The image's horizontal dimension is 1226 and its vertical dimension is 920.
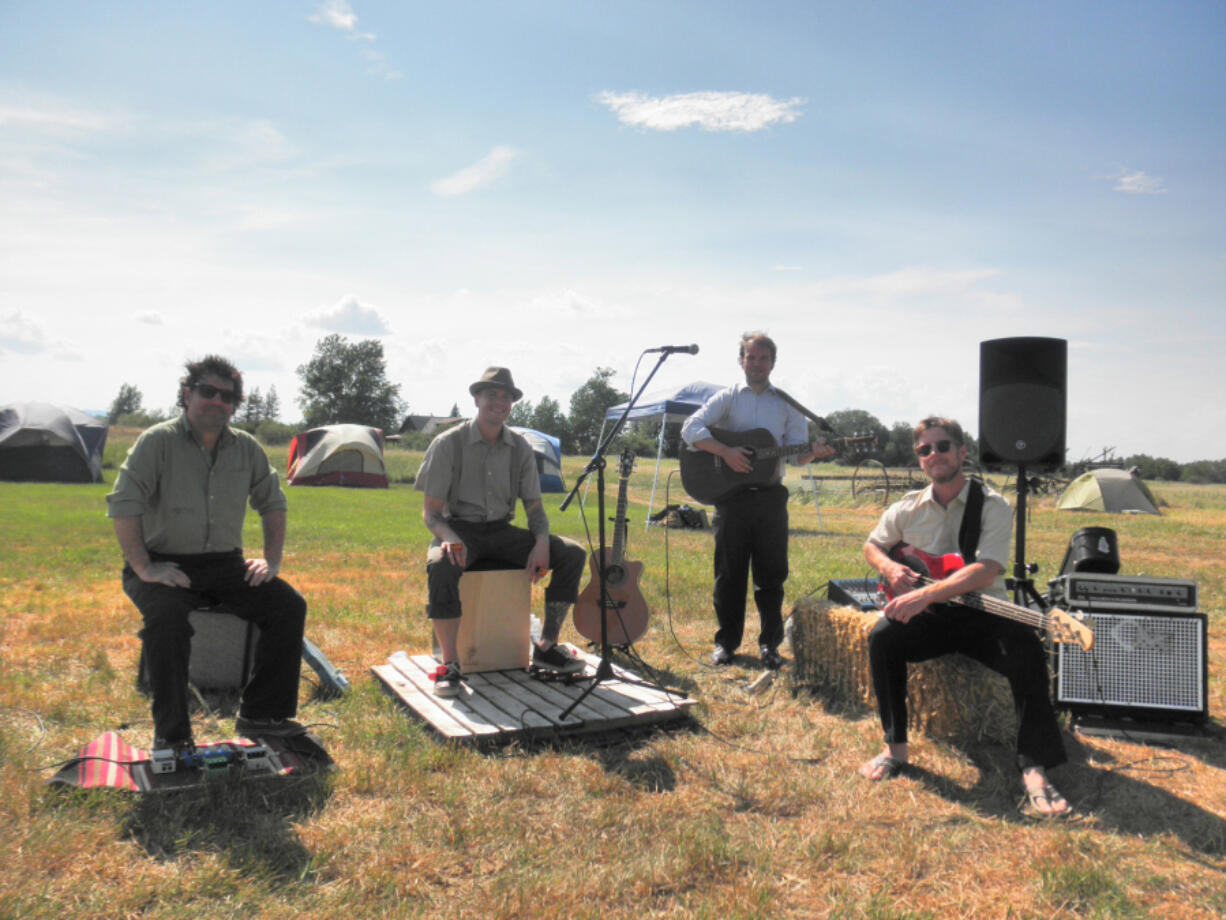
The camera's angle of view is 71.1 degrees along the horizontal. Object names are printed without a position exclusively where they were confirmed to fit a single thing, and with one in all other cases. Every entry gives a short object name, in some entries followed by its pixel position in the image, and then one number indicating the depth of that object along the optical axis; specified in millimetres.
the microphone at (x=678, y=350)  4121
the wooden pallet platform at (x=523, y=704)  3844
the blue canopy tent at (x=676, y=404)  14344
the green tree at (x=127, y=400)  93375
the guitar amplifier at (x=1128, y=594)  4090
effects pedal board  3178
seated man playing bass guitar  3494
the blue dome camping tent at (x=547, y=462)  20672
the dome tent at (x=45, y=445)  19703
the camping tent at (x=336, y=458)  23031
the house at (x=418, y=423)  83038
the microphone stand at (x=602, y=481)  4145
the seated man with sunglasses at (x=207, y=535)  3584
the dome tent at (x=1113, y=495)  19859
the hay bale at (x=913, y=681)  3848
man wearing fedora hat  4561
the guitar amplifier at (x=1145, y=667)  4051
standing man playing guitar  5270
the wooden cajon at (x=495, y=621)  4660
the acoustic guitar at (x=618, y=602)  5281
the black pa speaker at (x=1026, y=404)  4688
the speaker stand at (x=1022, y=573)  4426
